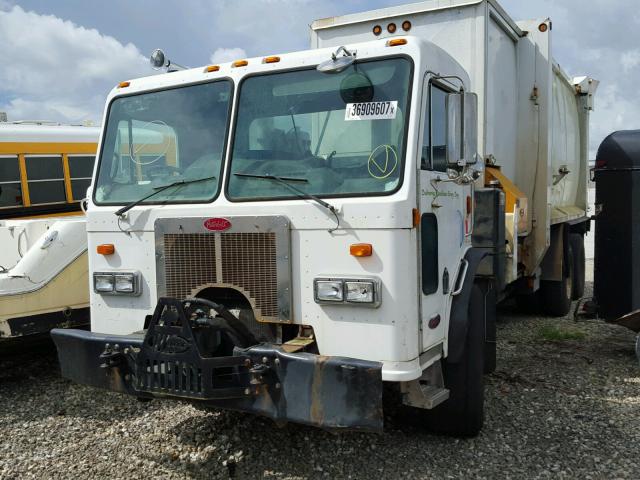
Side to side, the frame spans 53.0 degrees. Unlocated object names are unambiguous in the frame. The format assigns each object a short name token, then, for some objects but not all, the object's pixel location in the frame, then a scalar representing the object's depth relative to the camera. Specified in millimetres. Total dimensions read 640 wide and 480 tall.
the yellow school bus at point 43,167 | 8602
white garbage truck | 3379
